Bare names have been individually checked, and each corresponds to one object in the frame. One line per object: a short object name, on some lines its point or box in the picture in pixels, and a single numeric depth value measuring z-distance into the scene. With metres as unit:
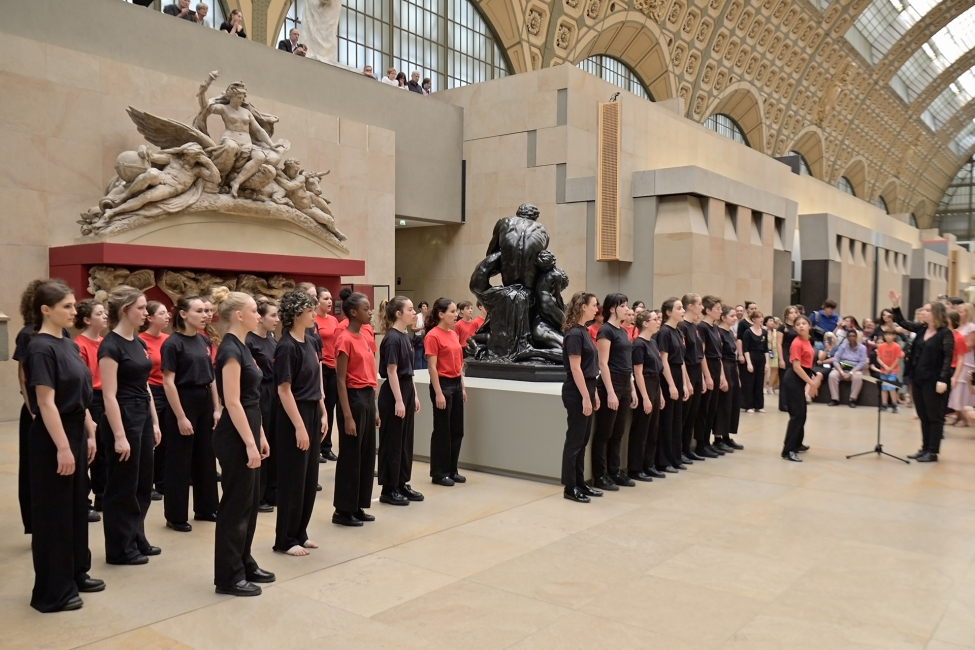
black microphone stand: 8.58
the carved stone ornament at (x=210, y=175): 11.43
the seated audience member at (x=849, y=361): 13.30
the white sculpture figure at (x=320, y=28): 17.41
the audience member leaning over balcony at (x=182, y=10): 13.86
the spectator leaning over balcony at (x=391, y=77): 18.69
